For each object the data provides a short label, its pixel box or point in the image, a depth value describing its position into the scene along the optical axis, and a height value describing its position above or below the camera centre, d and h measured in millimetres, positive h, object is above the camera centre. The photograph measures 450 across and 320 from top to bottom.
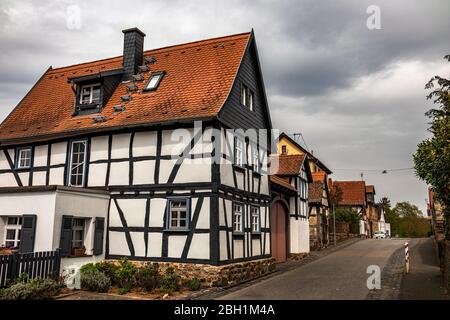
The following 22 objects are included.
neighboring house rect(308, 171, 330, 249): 32500 +1727
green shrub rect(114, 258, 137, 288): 14055 -1355
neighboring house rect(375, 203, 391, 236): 78000 +2535
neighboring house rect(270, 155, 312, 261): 23719 +1598
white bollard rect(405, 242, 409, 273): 17612 -1025
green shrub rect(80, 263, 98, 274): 14180 -1122
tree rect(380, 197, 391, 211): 83875 +6568
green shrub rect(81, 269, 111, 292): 13195 -1487
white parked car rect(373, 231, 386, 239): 56919 -21
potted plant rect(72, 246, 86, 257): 15031 -621
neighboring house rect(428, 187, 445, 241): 24428 +744
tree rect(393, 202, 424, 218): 98500 +6163
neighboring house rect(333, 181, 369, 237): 56094 +4903
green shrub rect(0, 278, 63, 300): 10995 -1518
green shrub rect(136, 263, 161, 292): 13414 -1390
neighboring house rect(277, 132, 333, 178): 49344 +10463
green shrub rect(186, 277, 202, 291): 13914 -1630
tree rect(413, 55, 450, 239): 12586 +2673
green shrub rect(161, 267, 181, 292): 13614 -1555
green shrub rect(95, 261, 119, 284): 14492 -1202
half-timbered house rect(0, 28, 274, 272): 14938 +2892
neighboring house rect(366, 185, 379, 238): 64375 +3829
